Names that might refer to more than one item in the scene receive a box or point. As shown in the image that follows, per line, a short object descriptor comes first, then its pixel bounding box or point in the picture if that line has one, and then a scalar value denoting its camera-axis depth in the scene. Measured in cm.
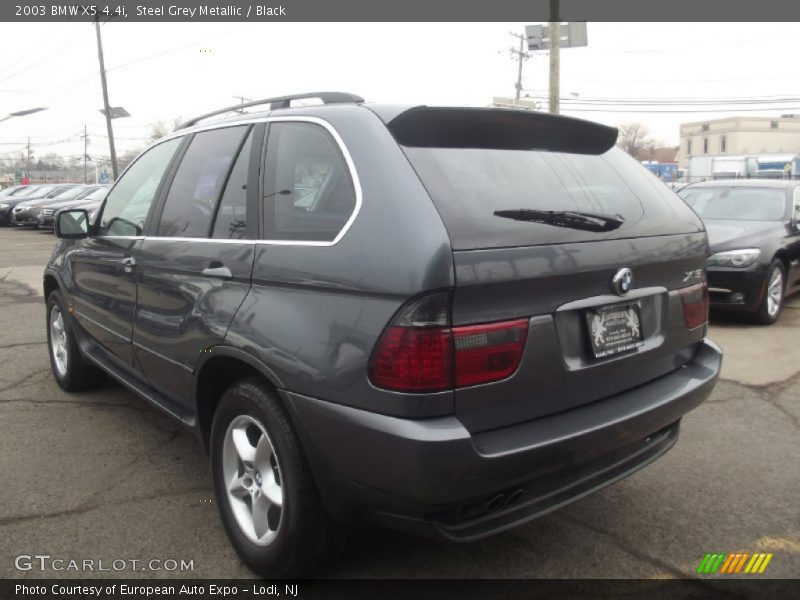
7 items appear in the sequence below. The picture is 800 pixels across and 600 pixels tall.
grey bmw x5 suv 201
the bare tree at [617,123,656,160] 8839
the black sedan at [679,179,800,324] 674
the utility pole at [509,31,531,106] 4286
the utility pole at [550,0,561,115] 1580
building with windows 8988
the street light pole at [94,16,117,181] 3061
